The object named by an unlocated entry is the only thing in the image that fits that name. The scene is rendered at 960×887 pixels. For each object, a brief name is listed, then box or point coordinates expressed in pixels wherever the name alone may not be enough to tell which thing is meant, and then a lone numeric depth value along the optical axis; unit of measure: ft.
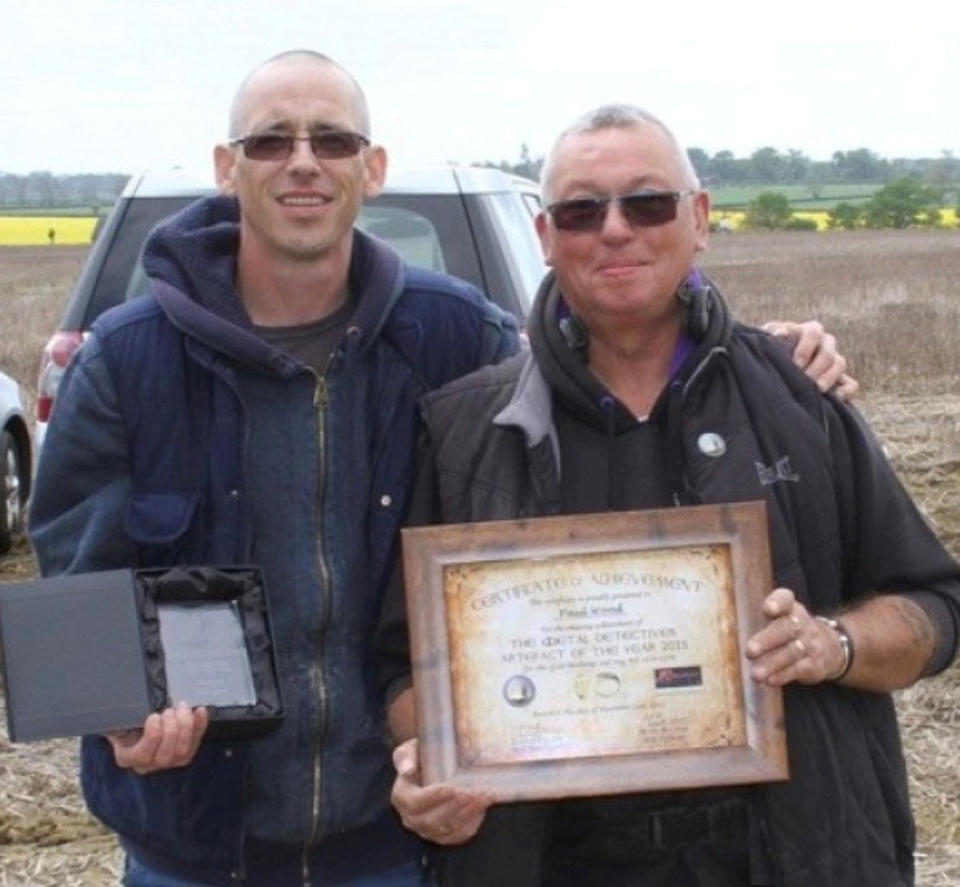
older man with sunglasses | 9.55
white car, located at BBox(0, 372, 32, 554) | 34.60
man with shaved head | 10.50
